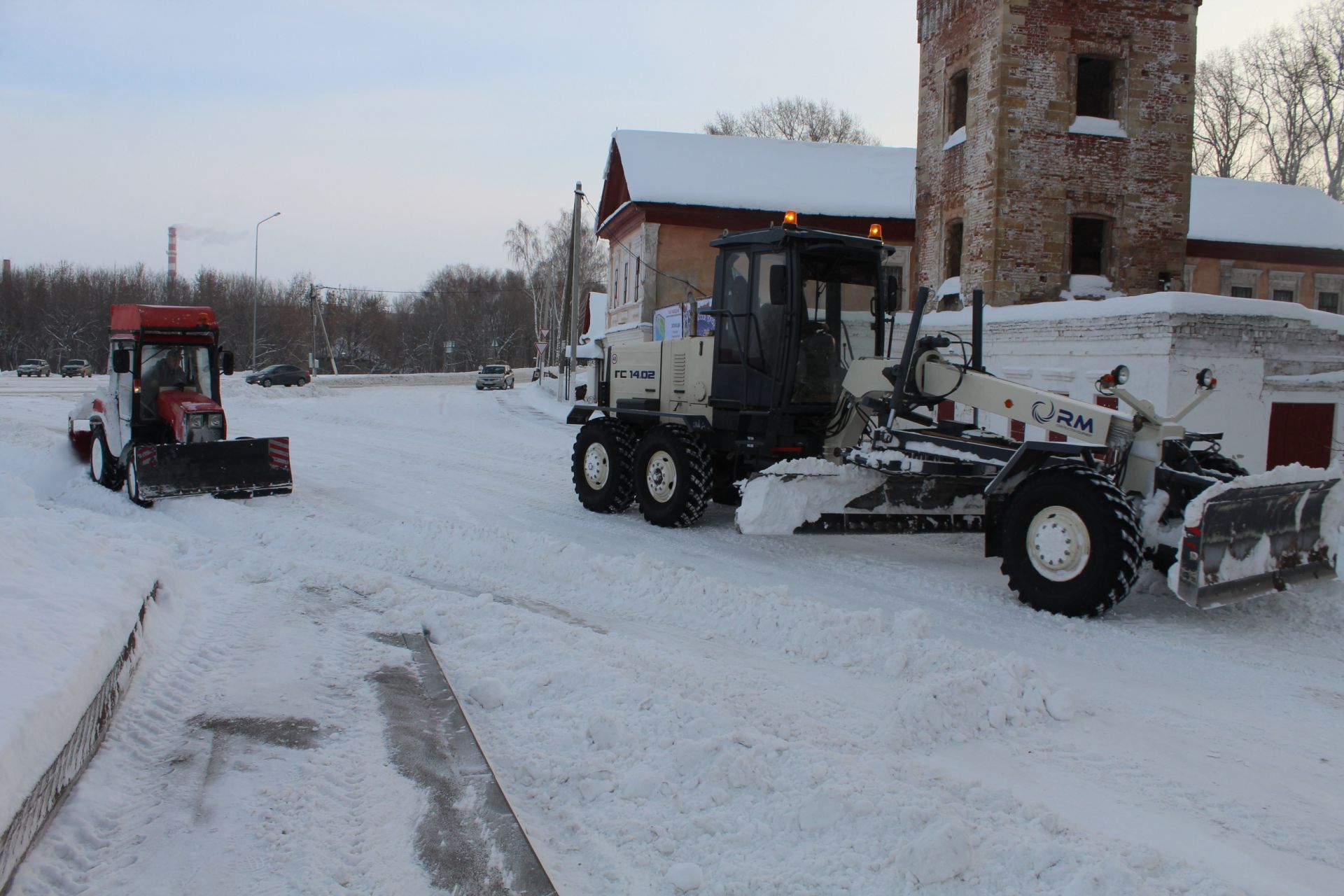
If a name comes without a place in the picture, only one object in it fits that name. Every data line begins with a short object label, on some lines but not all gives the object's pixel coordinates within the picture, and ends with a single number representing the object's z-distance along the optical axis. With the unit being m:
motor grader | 6.53
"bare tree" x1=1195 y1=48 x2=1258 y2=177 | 43.47
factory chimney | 85.62
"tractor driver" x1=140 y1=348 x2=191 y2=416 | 12.10
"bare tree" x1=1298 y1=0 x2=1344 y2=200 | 38.06
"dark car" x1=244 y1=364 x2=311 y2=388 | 44.53
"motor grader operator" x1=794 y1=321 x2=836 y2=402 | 9.14
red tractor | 10.88
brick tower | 18.22
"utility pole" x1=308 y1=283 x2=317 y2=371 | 48.78
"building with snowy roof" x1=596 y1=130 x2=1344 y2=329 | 26.36
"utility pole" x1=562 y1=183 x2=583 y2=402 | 29.44
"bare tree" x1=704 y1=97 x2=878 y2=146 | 60.66
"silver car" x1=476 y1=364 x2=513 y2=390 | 48.97
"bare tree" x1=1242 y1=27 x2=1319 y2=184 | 40.22
